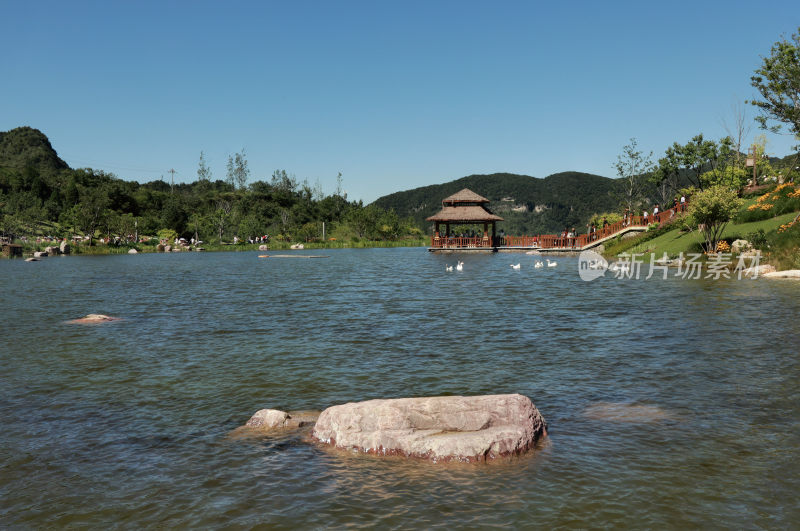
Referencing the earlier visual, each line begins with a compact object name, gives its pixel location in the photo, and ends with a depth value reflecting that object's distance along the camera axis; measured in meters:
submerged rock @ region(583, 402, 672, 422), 7.69
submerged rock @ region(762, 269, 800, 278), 24.19
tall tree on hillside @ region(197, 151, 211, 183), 141.88
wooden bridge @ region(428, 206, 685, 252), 48.22
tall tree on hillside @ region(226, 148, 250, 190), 142.36
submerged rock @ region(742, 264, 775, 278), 26.34
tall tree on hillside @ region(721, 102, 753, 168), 59.77
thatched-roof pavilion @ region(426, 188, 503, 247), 63.65
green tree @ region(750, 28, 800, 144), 38.06
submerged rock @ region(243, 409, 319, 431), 7.59
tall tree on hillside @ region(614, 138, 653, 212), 70.88
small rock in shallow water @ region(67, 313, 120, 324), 16.91
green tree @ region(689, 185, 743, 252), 29.61
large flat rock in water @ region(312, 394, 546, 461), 6.43
